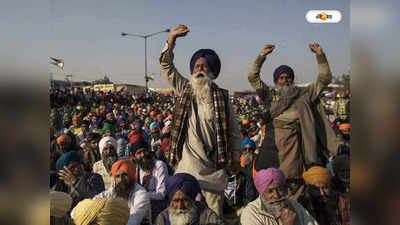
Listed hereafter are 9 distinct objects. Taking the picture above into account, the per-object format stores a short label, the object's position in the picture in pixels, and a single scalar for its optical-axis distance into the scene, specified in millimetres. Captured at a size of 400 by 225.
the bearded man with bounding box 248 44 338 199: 3250
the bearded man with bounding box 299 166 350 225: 2643
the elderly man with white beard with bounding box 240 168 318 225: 2271
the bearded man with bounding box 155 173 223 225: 2180
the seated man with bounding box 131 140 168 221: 3014
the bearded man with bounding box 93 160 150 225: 2535
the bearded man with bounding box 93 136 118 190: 3188
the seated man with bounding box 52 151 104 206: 2721
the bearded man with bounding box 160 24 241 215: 2748
